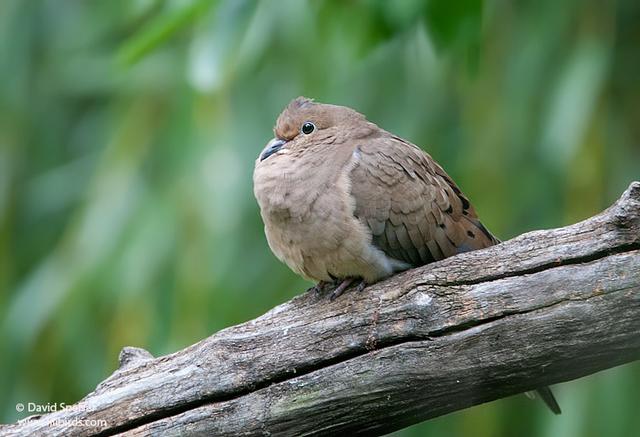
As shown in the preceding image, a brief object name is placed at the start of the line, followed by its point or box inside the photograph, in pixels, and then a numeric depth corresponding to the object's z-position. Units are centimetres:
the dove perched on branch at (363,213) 767
